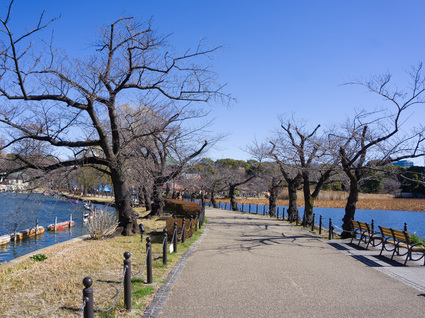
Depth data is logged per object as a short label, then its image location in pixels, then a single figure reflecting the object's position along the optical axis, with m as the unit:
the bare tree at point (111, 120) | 10.99
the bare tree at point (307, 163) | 20.14
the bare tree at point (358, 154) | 14.21
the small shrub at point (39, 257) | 9.60
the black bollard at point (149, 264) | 7.05
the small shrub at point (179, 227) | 12.95
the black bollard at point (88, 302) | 4.11
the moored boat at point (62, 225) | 23.75
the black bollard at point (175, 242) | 10.91
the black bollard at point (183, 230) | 12.73
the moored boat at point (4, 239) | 17.89
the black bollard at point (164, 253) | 8.93
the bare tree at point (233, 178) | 40.47
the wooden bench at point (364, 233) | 12.73
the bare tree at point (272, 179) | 33.12
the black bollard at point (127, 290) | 5.48
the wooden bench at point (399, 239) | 10.15
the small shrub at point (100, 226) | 13.46
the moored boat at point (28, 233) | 19.55
